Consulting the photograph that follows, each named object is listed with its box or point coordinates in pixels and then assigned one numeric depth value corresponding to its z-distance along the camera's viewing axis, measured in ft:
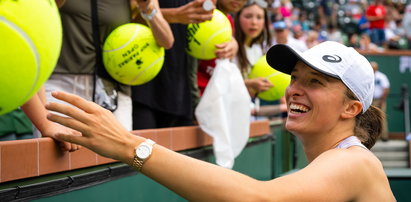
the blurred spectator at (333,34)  63.01
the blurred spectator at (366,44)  58.08
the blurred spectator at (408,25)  62.80
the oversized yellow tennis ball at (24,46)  6.11
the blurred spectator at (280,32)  29.94
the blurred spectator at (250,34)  19.31
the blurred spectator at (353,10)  76.02
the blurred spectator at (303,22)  62.75
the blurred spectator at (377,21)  64.28
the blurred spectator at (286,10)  55.70
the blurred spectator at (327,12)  71.41
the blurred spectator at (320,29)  59.81
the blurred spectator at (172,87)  14.21
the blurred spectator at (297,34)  43.45
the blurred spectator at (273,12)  41.71
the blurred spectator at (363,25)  67.10
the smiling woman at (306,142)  6.06
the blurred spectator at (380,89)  46.93
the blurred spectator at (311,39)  47.90
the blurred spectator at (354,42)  60.72
